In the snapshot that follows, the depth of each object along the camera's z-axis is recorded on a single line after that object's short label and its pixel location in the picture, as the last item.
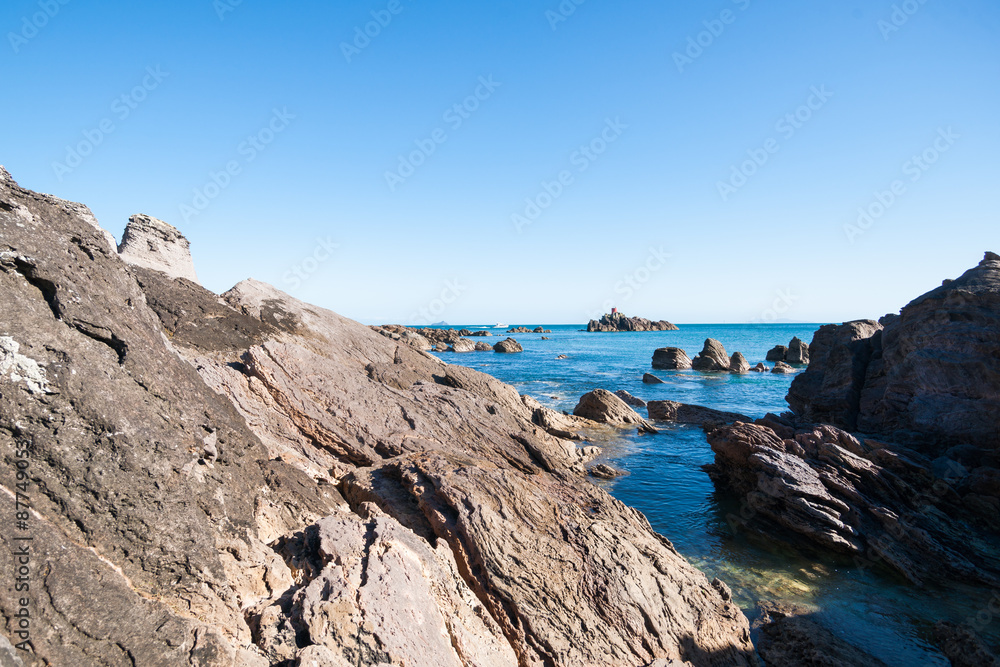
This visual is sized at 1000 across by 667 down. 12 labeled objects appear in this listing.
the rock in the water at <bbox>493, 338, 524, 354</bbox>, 82.81
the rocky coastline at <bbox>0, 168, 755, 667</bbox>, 4.40
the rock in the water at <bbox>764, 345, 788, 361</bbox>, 68.00
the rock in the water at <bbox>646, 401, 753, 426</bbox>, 25.00
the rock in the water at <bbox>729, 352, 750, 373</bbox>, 52.44
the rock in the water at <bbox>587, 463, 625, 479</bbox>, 17.47
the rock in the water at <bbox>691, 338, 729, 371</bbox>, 53.41
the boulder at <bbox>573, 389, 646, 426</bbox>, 25.58
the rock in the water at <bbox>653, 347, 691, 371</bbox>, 54.38
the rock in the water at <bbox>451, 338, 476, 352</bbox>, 84.00
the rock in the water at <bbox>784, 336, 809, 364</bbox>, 61.94
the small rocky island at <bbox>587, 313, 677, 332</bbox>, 174.25
